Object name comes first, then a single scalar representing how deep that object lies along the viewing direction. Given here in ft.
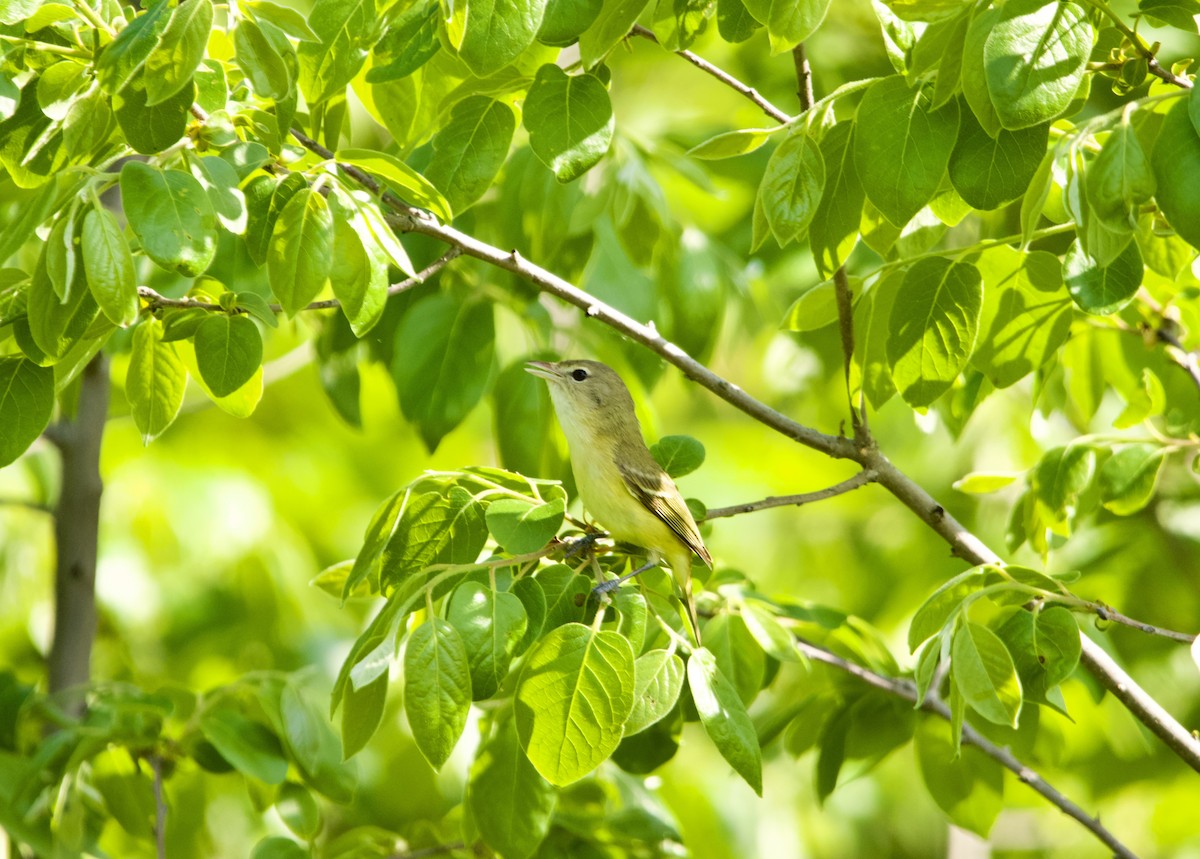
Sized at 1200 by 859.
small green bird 18.56
